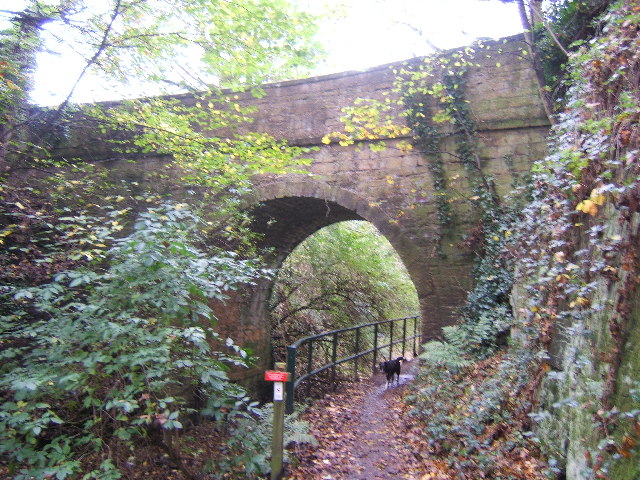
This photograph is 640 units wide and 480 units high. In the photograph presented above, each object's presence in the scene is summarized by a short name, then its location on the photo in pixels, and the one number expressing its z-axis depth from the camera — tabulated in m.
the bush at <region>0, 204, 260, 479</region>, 3.02
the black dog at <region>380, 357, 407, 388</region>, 7.11
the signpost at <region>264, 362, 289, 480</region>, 3.60
